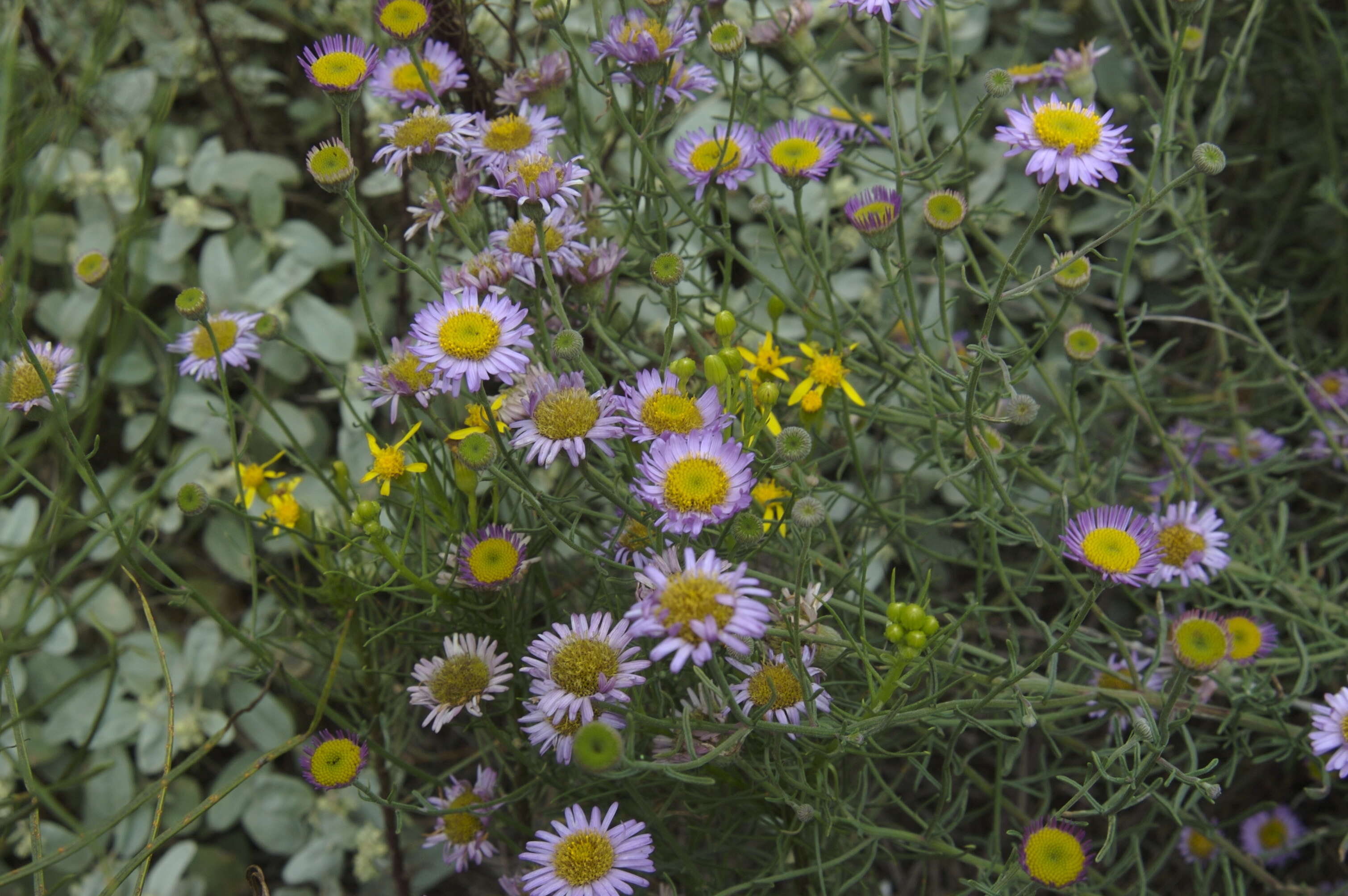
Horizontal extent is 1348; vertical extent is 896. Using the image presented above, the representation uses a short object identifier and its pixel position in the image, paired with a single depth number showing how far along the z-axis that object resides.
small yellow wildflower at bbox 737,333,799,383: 0.68
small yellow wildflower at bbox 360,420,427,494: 0.66
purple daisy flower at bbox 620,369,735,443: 0.62
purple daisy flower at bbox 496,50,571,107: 0.71
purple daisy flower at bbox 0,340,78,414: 0.67
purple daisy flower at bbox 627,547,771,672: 0.58
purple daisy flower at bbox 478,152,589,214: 0.64
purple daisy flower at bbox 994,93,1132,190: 0.63
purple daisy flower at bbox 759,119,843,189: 0.68
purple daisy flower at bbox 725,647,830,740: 0.63
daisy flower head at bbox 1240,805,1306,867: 0.75
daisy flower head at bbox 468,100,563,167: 0.67
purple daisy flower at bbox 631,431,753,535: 0.60
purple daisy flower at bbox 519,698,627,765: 0.62
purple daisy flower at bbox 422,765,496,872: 0.67
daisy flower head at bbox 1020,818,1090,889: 0.64
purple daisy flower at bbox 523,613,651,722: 0.61
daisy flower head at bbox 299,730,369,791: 0.64
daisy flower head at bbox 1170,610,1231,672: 0.62
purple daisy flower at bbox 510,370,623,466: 0.62
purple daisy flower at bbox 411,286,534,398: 0.63
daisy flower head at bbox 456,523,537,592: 0.64
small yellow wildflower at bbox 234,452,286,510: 0.70
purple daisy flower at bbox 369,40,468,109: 0.70
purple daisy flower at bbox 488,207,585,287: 0.66
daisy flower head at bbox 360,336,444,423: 0.66
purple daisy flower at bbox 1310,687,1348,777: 0.65
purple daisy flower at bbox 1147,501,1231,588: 0.69
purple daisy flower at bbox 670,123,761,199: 0.69
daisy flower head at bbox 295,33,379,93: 0.65
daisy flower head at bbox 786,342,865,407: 0.68
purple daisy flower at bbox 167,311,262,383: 0.69
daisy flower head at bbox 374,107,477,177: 0.66
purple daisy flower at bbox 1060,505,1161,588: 0.62
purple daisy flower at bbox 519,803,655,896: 0.62
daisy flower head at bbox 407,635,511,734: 0.65
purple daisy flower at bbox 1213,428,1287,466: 0.80
